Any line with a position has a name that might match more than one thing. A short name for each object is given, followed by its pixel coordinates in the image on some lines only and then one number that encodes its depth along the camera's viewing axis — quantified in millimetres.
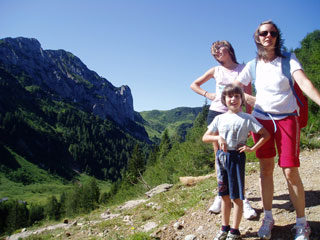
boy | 2893
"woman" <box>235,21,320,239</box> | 2779
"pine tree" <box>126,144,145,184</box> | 49019
